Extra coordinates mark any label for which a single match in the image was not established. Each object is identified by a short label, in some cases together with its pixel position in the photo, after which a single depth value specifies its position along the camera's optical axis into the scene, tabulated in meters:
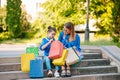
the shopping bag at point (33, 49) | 8.02
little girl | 7.53
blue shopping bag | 7.27
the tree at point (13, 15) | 24.52
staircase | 7.38
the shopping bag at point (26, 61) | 7.45
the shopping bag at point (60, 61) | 7.34
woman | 7.77
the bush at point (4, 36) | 24.59
